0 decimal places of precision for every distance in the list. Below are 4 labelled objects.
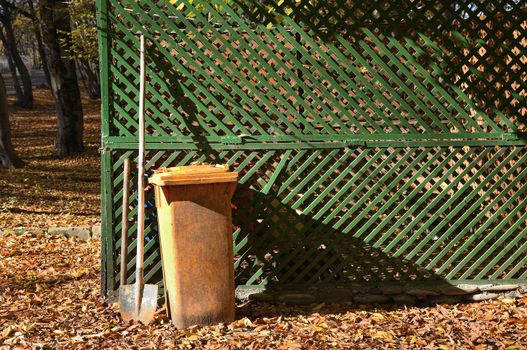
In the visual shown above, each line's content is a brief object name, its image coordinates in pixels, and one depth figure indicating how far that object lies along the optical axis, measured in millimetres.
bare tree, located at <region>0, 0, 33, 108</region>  25719
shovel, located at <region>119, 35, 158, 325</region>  5816
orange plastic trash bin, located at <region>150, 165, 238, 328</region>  5652
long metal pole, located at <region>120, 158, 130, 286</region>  6164
